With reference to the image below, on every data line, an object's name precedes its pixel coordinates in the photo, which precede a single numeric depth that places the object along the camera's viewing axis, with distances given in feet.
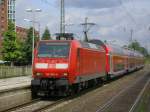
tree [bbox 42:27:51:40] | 415.93
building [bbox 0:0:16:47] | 472.44
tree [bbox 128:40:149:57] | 524.69
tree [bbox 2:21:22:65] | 267.29
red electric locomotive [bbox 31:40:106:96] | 73.15
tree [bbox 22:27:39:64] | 320.70
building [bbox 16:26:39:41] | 533.14
